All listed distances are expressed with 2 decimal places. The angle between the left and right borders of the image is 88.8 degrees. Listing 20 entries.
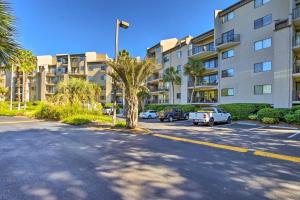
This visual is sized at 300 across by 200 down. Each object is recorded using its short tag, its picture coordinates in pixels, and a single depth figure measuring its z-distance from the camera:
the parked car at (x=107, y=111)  28.92
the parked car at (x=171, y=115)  19.33
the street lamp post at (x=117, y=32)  10.62
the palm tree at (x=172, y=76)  28.92
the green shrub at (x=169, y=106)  24.70
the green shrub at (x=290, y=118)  13.70
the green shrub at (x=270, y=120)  14.78
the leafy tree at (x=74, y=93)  16.87
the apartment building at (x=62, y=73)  44.11
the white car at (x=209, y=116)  14.21
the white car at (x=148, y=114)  24.79
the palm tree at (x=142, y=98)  33.15
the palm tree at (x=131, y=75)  10.20
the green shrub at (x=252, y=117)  16.81
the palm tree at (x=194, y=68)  25.35
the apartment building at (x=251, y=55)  16.53
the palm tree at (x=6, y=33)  2.76
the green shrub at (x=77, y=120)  12.72
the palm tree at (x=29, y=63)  26.74
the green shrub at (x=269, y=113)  14.90
